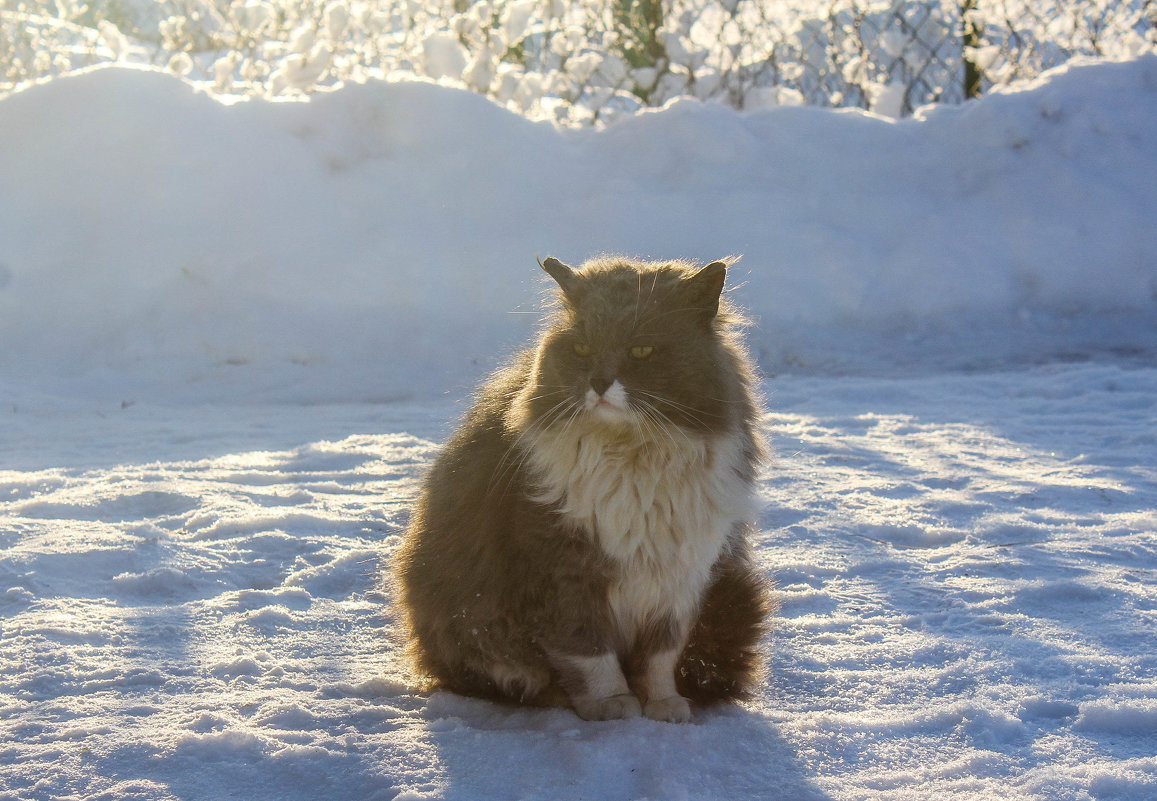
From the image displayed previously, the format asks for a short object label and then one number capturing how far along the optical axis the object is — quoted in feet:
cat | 6.98
